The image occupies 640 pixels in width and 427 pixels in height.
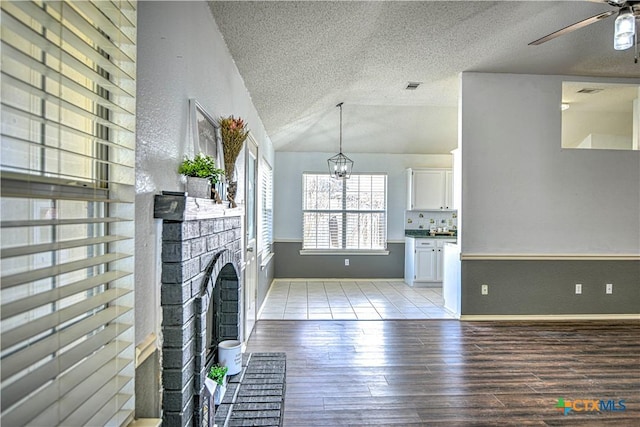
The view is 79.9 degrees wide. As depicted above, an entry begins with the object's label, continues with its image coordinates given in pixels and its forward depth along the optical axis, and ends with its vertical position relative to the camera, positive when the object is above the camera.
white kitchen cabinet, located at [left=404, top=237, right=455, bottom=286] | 7.09 -0.93
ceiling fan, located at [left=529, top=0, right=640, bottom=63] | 2.35 +1.18
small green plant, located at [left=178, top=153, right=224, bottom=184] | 1.88 +0.20
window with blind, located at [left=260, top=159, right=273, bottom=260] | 5.81 -0.02
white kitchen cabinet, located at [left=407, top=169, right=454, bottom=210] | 7.51 +0.44
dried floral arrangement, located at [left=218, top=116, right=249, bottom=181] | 2.59 +0.47
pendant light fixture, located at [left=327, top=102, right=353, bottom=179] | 7.04 +0.93
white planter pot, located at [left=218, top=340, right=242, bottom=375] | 2.54 -0.99
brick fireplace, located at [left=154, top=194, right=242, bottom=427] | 1.58 -0.38
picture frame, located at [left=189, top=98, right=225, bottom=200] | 2.08 +0.46
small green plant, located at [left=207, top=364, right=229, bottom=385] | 2.27 -0.99
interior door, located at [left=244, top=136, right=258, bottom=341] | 3.90 -0.33
